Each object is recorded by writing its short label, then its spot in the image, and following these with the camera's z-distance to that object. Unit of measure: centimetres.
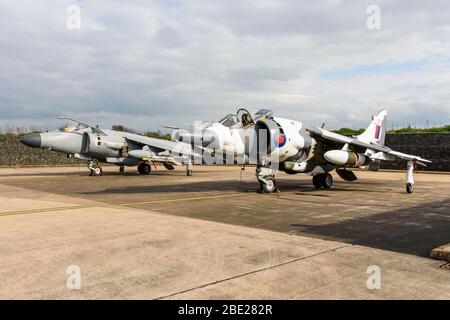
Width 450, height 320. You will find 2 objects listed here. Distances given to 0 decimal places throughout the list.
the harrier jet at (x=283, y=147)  1270
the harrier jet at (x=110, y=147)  2183
